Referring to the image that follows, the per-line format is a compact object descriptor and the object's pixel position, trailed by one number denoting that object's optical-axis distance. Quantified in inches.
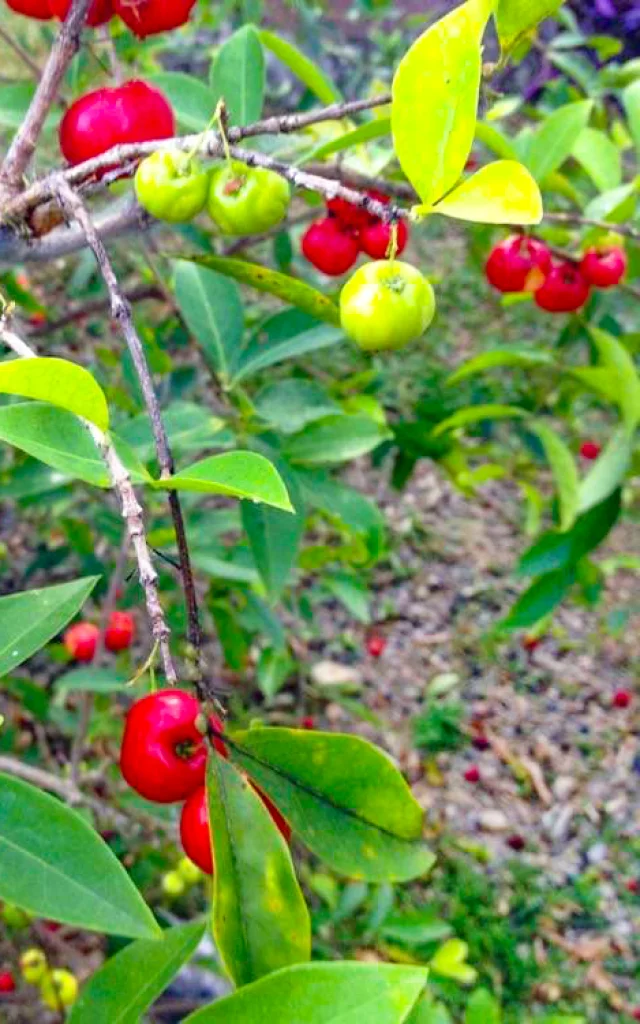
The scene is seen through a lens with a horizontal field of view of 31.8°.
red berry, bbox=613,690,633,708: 37.6
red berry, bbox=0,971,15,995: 24.8
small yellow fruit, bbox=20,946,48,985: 22.8
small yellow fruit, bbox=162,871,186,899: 23.6
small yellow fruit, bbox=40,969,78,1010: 21.9
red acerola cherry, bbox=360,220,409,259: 12.7
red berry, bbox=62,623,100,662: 26.1
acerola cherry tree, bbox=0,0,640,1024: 7.2
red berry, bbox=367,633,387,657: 38.4
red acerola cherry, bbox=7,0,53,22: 10.6
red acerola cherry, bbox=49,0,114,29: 10.2
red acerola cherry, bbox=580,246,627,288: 16.9
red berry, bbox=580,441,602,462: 37.8
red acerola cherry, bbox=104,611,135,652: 25.2
